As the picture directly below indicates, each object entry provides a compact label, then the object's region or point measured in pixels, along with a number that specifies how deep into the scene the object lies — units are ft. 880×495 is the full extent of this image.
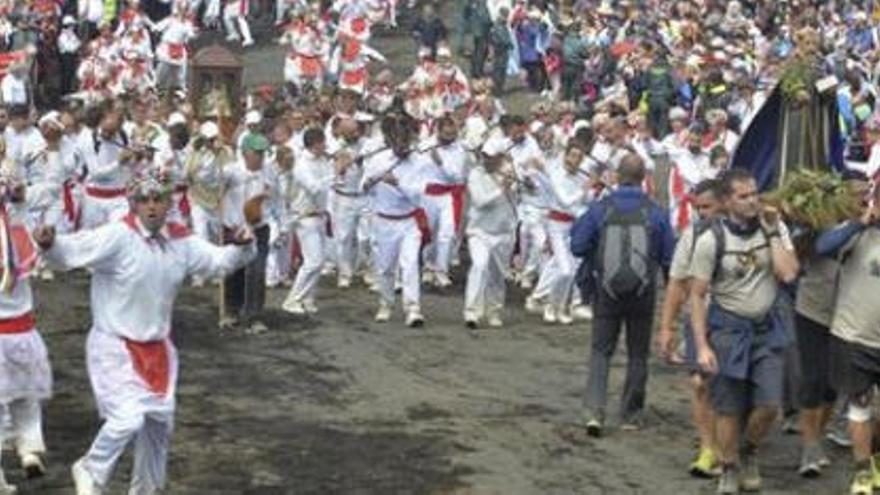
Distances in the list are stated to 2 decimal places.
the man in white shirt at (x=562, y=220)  57.00
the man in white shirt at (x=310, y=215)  56.95
